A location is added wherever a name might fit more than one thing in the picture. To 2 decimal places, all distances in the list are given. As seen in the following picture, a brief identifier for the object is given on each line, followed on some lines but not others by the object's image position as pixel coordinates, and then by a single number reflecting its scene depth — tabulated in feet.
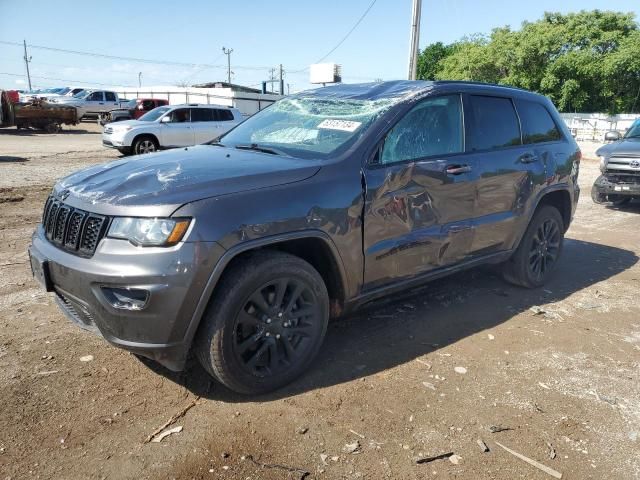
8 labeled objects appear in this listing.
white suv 49.24
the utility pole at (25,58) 290.52
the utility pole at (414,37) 46.24
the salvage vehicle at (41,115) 80.64
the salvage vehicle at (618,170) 29.99
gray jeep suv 8.83
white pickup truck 108.48
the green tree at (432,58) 183.52
